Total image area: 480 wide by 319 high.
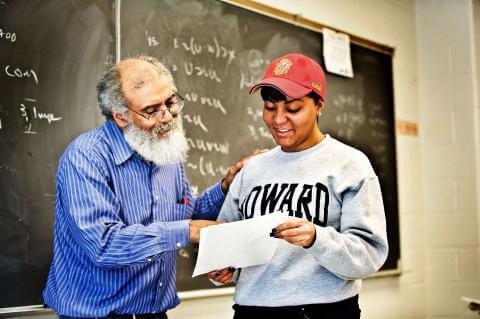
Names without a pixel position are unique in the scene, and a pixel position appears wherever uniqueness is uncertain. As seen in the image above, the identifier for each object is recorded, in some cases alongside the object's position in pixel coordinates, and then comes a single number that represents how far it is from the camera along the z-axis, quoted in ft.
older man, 5.43
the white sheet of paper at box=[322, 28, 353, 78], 10.97
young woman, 5.14
